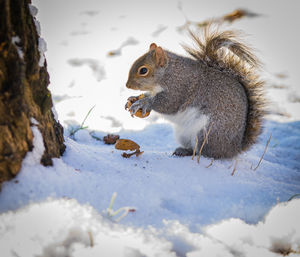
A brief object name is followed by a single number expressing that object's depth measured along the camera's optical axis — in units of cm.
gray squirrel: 330
